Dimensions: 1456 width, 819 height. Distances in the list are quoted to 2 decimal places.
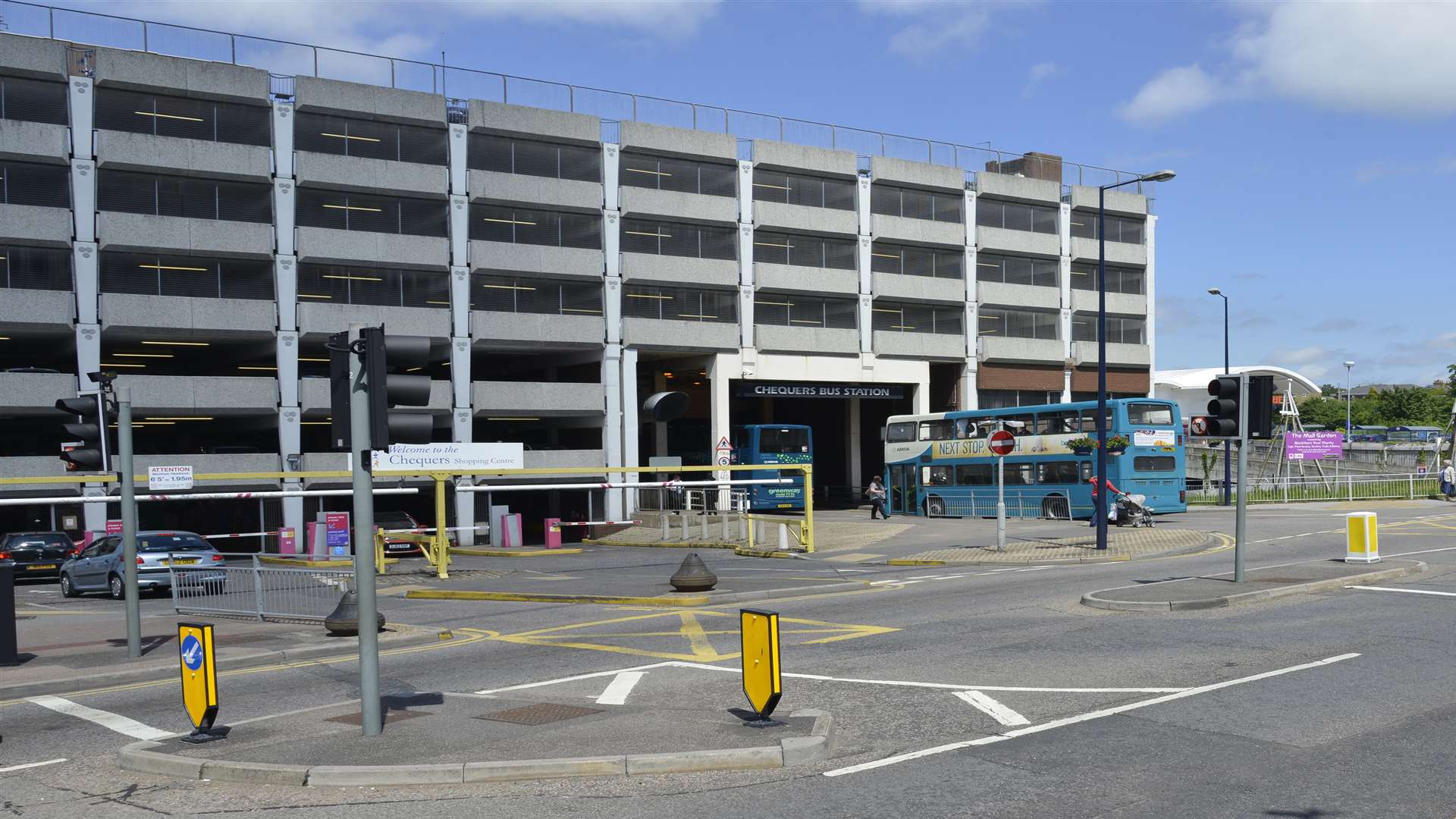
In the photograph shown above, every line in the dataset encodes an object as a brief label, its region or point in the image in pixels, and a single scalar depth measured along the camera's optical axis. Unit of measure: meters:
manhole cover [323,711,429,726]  10.62
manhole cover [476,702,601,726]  10.52
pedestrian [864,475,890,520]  47.55
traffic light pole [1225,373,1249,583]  17.97
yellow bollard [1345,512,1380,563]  22.94
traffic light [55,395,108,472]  16.83
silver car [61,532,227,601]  26.77
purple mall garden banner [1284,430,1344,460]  57.56
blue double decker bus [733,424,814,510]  51.41
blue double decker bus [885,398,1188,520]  40.88
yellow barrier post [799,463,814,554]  33.31
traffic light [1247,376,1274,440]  18.14
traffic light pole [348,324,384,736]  9.21
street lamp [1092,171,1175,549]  28.78
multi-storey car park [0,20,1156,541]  44.06
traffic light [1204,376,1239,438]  18.12
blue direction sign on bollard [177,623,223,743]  9.80
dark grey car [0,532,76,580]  33.69
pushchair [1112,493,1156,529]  37.76
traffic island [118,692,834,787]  8.69
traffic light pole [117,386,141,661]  15.83
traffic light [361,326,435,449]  9.25
